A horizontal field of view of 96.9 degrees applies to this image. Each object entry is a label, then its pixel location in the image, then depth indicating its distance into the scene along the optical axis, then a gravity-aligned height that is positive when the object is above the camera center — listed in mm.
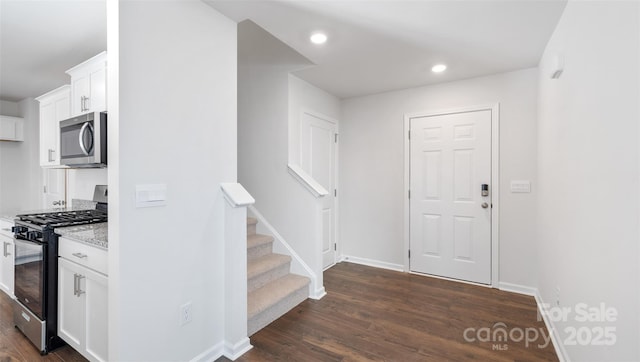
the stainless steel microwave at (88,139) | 2070 +297
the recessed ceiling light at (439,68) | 2950 +1173
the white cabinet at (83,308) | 1693 -839
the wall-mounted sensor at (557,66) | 1952 +793
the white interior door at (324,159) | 3469 +250
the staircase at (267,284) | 2332 -1026
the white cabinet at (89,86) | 2232 +763
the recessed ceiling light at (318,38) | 2316 +1172
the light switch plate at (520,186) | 3021 -79
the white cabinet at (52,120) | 2951 +634
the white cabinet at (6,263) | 2594 -838
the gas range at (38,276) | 1978 -714
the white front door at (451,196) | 3258 -209
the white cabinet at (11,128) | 4098 +729
